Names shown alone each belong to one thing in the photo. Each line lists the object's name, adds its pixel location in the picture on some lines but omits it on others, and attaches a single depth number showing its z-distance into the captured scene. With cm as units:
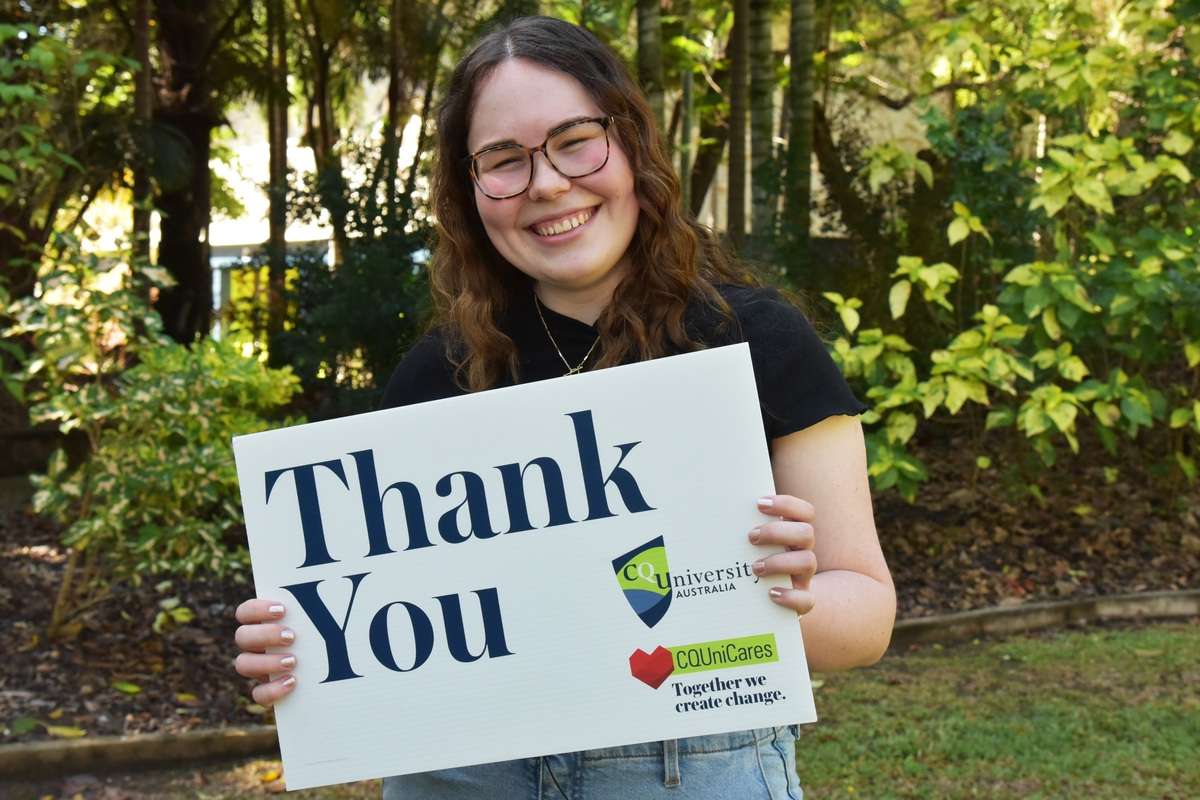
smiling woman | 169
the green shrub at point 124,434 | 486
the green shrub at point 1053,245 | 550
